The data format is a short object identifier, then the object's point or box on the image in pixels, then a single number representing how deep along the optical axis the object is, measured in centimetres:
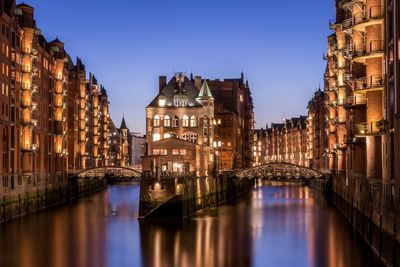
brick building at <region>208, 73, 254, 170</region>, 11950
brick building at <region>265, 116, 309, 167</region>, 18938
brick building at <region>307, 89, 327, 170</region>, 13275
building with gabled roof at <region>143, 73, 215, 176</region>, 9432
